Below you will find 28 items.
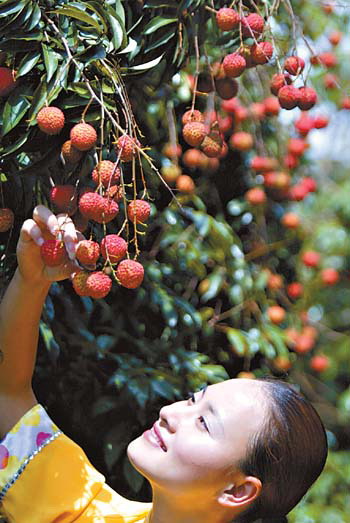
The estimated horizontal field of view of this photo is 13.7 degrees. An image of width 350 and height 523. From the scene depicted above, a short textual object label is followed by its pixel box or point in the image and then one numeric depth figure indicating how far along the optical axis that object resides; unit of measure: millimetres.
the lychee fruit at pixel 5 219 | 1884
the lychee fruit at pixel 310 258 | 3490
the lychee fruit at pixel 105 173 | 1760
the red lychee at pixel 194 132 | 2012
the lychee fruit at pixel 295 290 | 3425
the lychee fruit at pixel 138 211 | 1810
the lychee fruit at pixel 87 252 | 1777
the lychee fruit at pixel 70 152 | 1793
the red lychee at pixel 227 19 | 2030
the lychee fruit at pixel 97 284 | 1814
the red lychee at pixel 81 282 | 1828
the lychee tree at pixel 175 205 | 1812
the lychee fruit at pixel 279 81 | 2146
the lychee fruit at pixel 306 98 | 2118
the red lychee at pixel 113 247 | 1803
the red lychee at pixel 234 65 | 2046
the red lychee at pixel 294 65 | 2170
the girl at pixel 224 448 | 1784
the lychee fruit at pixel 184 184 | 2684
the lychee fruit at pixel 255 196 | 3016
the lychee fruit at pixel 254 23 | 2058
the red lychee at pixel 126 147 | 1769
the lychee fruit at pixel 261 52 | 2062
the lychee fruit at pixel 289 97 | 2110
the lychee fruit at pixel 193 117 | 2050
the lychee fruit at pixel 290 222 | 3346
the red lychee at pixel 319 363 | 3693
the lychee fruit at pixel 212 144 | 2081
